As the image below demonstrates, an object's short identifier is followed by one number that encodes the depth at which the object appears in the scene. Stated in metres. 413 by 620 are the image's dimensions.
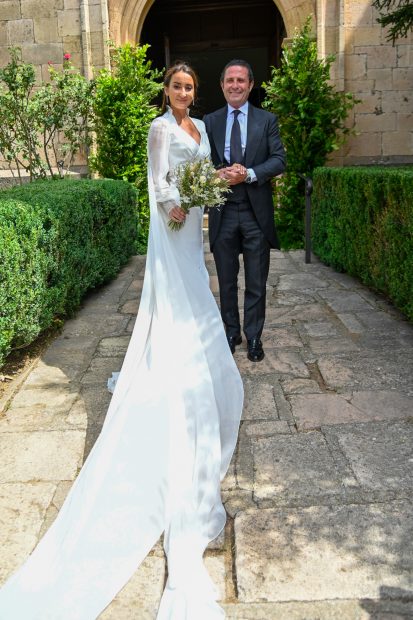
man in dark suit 4.14
